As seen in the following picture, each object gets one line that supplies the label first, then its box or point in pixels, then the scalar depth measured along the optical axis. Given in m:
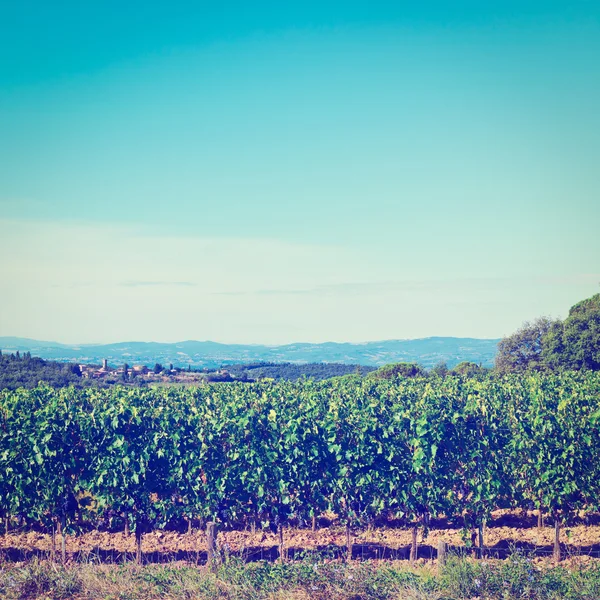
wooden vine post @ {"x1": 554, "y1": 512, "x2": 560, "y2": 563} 10.49
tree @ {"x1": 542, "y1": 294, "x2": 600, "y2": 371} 39.47
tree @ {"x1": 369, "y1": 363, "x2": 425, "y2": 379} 47.67
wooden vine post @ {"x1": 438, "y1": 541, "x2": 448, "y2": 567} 8.74
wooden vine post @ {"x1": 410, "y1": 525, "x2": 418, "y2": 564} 10.62
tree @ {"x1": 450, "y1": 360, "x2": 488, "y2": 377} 44.82
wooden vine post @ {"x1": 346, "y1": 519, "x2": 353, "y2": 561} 10.30
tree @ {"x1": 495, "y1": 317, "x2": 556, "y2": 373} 50.72
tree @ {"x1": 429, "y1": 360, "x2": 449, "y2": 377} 46.53
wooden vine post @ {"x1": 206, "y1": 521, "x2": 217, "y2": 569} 9.37
